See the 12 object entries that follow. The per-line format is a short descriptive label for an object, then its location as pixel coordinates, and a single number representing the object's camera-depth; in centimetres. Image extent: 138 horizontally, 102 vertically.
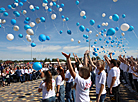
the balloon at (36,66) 486
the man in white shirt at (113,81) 328
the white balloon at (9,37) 584
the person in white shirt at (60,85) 374
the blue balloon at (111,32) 486
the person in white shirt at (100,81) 272
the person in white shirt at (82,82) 217
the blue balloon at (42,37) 493
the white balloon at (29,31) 562
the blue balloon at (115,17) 583
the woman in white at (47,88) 288
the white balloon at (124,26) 558
